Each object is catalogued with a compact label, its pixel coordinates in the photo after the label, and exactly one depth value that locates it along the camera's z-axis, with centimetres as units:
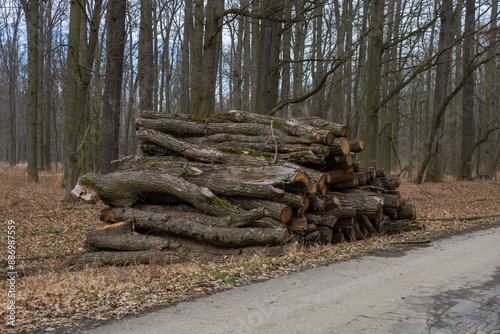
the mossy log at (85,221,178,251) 791
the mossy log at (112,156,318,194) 814
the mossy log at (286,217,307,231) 831
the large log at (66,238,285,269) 748
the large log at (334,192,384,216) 959
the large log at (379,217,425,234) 1046
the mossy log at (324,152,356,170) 938
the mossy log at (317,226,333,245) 884
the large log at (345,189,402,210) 1059
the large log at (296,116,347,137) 941
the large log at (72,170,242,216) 802
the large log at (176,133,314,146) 932
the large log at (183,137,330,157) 896
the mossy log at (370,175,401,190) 1134
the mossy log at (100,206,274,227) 764
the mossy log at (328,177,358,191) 1003
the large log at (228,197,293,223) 789
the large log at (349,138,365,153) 998
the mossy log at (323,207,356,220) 904
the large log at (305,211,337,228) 875
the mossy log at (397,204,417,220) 1087
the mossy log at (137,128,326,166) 888
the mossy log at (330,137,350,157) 915
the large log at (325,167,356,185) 965
